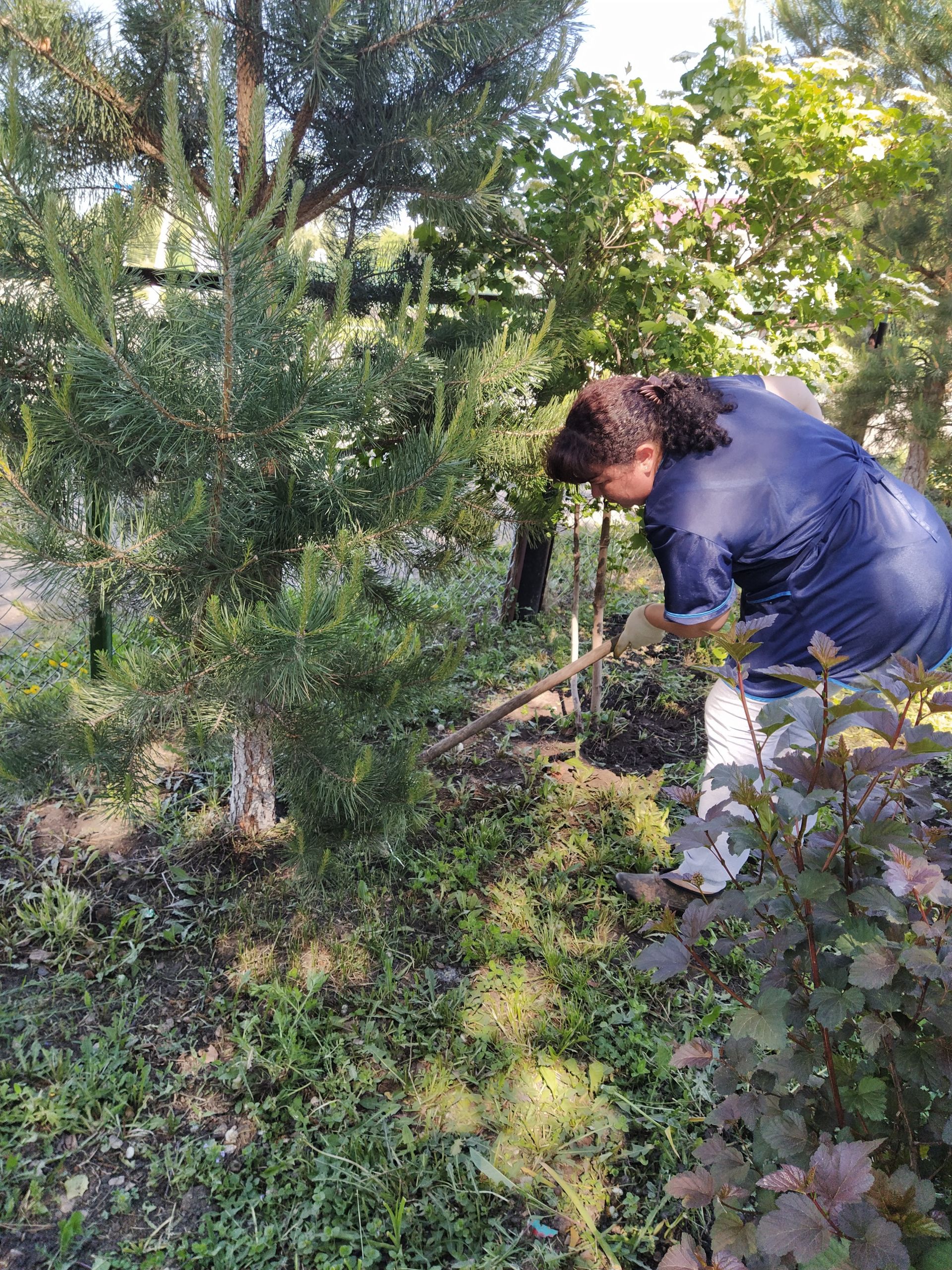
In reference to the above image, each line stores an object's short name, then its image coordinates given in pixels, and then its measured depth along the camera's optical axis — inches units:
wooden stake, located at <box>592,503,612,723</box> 133.0
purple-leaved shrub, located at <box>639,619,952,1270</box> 35.6
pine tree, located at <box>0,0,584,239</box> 76.0
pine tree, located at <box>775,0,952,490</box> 231.8
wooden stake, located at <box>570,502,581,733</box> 136.5
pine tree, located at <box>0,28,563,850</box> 61.1
